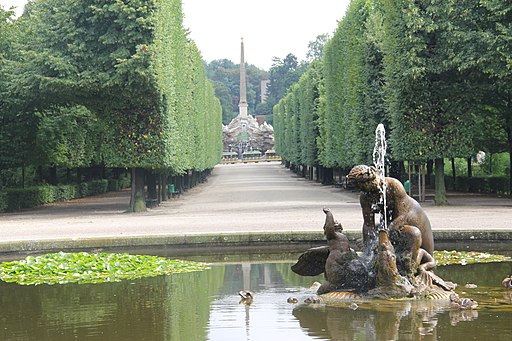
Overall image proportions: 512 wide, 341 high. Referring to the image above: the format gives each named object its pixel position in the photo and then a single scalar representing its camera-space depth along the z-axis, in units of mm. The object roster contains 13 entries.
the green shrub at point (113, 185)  56831
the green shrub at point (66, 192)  43294
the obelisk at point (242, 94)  152300
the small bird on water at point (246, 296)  11188
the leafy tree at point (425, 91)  29016
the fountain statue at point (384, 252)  10688
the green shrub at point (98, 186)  51312
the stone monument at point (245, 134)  145750
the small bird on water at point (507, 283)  11429
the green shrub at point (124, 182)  61459
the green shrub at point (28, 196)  36375
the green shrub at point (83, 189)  48488
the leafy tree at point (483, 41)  27516
